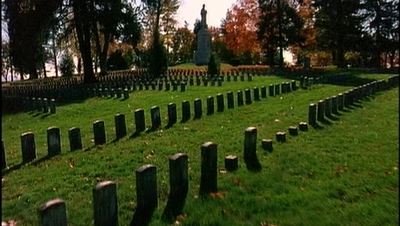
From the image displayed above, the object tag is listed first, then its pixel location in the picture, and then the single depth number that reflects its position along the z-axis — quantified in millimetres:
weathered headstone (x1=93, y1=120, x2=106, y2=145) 11977
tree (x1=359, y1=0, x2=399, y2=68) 46469
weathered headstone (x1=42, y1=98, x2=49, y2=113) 21719
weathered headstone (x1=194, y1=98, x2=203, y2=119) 15689
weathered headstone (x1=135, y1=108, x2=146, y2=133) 13516
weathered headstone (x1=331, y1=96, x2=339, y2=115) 15305
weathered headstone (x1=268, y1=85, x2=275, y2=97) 22062
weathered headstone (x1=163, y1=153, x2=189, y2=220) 6652
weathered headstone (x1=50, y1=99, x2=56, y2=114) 21106
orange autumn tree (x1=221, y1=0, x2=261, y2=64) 55875
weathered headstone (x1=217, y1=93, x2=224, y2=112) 17062
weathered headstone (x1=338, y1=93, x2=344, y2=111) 16172
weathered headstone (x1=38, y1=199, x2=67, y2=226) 4473
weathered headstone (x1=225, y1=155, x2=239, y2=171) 8296
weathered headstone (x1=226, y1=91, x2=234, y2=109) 17902
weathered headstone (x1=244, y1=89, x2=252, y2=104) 19125
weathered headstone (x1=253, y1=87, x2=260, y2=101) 20225
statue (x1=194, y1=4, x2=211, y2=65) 56562
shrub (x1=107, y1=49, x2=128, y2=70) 64812
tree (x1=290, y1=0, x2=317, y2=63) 53812
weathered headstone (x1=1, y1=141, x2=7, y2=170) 10155
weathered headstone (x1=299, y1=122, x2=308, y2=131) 12336
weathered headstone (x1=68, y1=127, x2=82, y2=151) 11422
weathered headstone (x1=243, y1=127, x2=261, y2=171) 8875
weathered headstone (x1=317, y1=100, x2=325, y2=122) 13832
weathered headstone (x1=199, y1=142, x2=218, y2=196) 7203
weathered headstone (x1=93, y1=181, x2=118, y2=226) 5293
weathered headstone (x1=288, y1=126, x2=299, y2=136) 11656
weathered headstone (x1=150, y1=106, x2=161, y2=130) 14177
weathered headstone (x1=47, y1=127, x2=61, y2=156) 10969
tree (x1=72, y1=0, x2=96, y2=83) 37000
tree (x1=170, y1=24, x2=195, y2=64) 82938
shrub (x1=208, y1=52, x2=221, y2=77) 38656
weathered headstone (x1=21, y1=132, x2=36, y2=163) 10508
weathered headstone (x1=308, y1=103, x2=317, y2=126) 13203
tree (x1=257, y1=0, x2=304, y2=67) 51112
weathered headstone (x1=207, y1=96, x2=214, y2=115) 16469
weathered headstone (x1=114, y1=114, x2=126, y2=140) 12859
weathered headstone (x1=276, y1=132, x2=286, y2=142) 10794
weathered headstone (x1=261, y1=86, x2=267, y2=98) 21347
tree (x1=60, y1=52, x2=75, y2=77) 64875
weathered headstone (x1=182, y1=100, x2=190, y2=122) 15320
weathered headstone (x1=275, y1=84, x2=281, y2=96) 22753
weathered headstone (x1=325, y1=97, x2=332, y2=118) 14586
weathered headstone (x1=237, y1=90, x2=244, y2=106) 18672
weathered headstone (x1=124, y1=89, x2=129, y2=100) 24322
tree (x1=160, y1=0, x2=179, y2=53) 64875
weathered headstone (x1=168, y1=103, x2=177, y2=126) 14664
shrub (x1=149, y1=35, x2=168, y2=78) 41425
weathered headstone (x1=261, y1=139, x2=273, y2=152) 9836
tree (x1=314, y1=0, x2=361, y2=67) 49125
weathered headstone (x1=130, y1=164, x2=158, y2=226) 6129
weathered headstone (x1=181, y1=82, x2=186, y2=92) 26572
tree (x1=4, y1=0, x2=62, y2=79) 30219
